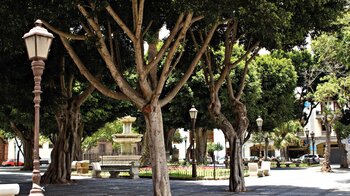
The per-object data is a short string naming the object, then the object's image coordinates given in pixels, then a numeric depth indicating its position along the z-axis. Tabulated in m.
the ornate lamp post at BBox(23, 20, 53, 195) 7.72
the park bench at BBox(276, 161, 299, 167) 40.94
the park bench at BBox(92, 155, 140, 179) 26.22
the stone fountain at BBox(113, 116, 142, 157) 28.98
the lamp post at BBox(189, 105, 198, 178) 23.14
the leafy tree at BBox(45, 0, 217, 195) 12.39
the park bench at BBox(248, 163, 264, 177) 26.60
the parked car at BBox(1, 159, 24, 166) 60.17
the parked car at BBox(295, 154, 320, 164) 47.53
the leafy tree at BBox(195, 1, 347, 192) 11.98
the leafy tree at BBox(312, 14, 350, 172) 20.12
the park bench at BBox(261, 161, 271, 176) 27.67
